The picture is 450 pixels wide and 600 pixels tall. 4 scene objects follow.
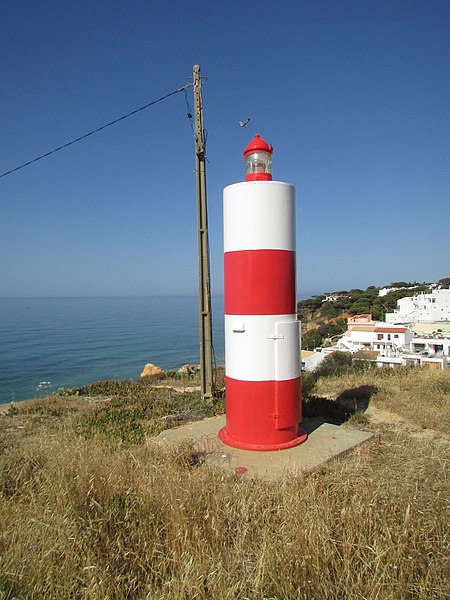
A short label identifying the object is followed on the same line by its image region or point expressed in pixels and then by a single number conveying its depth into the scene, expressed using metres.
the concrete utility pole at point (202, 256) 7.22
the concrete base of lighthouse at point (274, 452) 3.89
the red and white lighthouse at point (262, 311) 4.47
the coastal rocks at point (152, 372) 13.57
